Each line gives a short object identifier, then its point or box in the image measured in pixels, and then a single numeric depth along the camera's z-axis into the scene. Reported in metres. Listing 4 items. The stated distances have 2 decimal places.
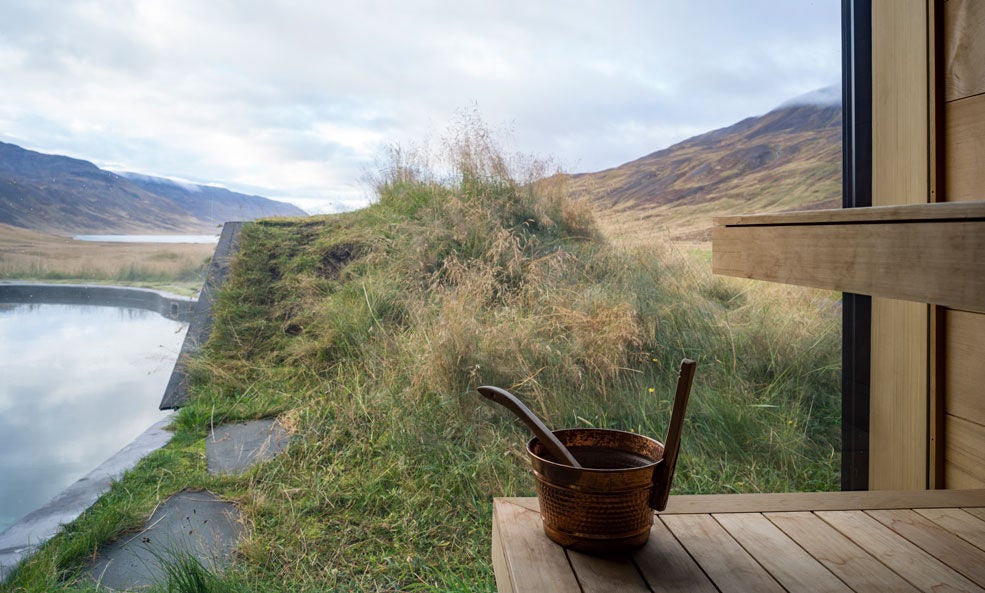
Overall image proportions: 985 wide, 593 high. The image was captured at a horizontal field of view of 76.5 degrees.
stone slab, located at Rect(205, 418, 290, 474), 1.82
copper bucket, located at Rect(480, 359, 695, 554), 0.80
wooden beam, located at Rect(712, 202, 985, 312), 0.44
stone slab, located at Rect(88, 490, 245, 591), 1.42
